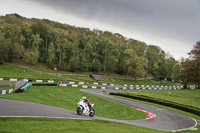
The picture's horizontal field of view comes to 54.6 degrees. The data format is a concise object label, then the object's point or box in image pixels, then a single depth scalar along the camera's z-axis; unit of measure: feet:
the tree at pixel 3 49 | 246.37
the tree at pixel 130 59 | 334.34
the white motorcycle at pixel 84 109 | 54.95
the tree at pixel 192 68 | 244.22
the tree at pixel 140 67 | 326.32
